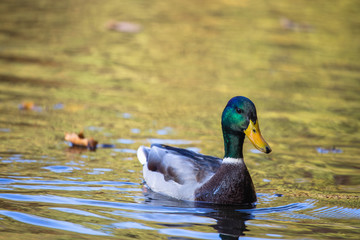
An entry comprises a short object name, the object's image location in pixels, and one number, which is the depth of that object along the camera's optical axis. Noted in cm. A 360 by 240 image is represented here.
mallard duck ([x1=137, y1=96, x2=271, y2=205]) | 1376
